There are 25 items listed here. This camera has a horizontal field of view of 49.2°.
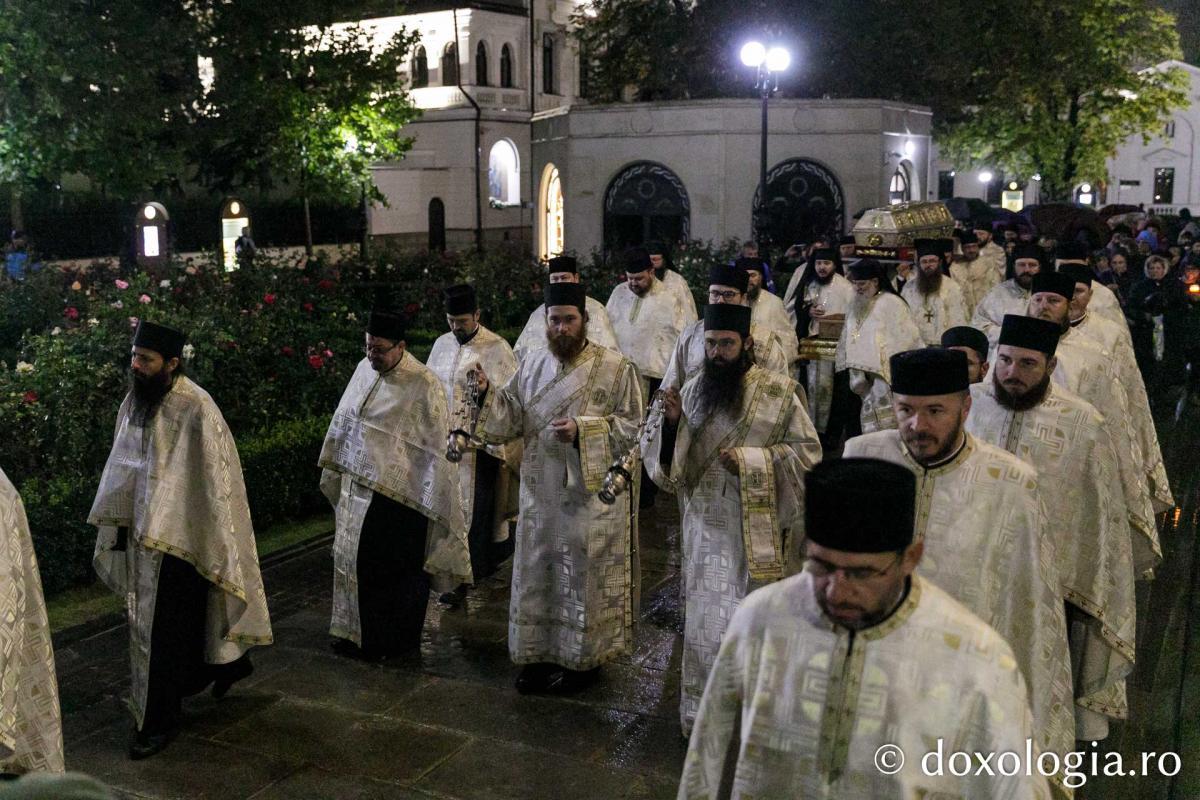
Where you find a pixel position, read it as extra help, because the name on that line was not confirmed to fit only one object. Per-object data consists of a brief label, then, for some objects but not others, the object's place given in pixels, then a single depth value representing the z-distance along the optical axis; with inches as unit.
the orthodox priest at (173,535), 243.0
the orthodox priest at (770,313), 447.8
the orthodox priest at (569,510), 267.1
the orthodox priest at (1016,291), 417.7
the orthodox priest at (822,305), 520.1
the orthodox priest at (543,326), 410.9
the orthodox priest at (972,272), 637.3
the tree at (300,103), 864.9
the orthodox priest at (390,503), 290.7
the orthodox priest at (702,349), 308.8
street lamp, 764.0
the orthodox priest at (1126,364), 307.4
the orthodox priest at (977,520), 167.5
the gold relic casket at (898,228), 713.6
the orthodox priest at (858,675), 114.2
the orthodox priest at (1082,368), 279.0
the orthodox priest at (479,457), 347.9
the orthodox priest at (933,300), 491.8
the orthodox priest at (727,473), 230.2
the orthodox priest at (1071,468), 206.4
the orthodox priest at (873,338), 433.1
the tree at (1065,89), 1408.7
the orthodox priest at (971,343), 252.2
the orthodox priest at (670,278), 488.7
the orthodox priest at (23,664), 164.9
